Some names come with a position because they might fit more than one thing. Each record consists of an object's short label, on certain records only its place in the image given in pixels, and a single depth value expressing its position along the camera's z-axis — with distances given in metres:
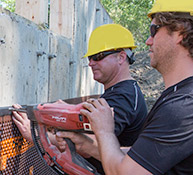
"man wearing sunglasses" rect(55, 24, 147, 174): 2.24
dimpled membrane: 1.83
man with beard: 1.27
